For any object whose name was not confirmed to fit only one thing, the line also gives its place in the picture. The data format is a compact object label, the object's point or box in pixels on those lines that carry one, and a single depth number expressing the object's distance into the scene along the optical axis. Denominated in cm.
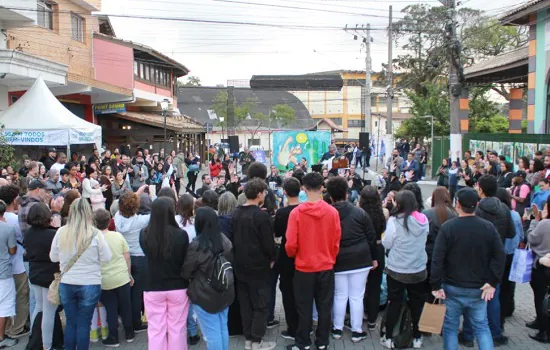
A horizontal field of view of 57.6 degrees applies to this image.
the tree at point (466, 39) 3928
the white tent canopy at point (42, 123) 1404
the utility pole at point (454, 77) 1730
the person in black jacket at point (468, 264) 446
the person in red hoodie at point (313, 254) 502
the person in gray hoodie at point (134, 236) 570
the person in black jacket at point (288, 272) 561
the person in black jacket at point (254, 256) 511
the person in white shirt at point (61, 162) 1202
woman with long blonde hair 481
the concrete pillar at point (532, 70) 1791
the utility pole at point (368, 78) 3275
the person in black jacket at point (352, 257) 540
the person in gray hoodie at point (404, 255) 521
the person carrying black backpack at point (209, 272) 452
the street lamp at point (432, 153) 2703
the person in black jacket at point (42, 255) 511
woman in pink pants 454
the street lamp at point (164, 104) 2371
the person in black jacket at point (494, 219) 530
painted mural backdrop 1941
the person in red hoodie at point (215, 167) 1591
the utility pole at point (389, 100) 2994
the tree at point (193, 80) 9075
